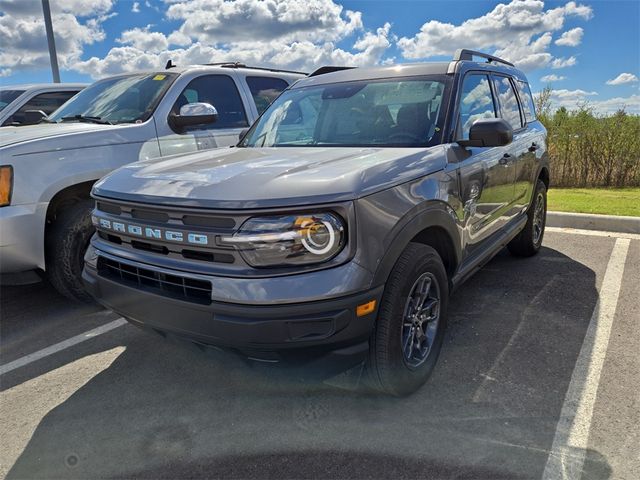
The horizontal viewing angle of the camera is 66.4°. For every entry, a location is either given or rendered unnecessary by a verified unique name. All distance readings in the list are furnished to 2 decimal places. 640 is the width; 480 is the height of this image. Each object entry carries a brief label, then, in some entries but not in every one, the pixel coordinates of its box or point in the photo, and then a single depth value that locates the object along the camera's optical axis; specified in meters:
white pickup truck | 3.56
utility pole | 10.88
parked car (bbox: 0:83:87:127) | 6.56
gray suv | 2.13
